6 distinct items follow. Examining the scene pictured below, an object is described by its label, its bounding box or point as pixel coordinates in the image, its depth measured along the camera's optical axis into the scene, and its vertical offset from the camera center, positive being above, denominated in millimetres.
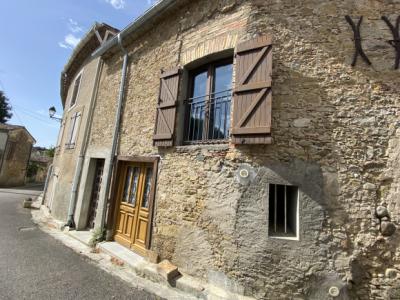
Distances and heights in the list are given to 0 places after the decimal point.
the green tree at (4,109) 27178 +7744
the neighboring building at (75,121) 6988 +1977
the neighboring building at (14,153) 19438 +1856
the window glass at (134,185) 5144 -19
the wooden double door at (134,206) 4723 -471
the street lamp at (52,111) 10909 +3144
